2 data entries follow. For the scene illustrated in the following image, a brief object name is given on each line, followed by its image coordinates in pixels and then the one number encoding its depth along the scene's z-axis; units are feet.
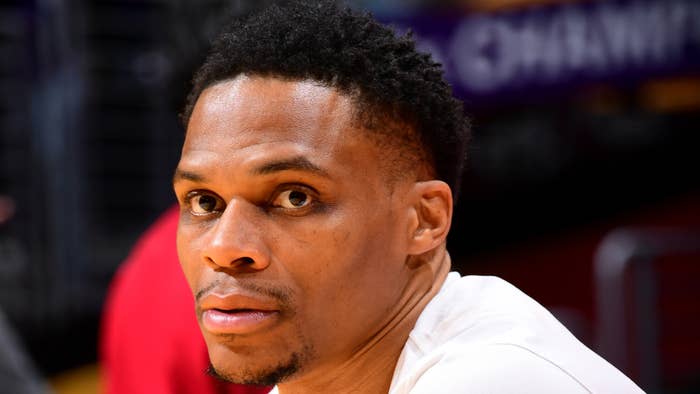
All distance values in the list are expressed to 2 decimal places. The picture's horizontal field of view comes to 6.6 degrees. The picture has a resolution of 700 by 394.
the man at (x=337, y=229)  12.31
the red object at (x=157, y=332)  13.60
